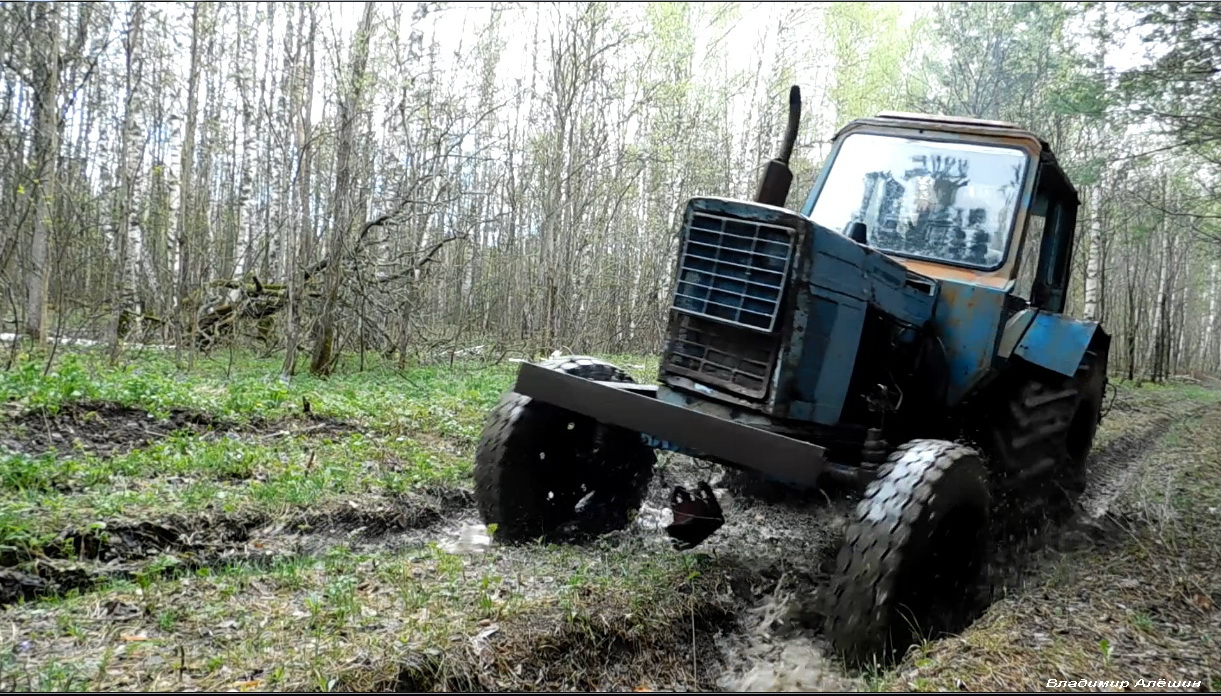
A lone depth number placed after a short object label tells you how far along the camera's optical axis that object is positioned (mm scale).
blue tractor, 3527
